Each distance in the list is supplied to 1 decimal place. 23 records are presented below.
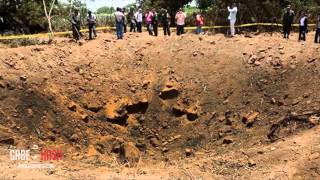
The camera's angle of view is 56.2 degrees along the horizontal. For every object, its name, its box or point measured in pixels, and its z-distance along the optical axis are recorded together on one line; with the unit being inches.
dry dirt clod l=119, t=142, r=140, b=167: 343.2
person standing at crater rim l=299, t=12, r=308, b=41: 444.4
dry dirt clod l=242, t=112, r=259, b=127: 364.3
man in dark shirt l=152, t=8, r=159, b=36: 490.4
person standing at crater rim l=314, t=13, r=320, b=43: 428.3
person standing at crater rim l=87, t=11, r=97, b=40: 463.1
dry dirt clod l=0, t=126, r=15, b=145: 339.1
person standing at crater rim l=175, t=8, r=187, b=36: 483.1
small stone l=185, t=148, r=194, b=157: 359.1
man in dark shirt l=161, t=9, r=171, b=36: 481.0
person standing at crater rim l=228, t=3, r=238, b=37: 463.2
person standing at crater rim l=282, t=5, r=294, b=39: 448.3
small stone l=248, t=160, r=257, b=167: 303.9
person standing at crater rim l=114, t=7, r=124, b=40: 459.9
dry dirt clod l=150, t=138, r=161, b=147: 385.7
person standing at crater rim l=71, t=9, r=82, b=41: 467.3
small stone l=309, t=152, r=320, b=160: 291.8
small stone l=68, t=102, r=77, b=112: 386.8
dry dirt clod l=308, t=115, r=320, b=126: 325.9
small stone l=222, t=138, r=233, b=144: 353.3
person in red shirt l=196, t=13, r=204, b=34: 494.7
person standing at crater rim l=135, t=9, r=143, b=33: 494.7
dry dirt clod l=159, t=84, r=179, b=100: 413.9
